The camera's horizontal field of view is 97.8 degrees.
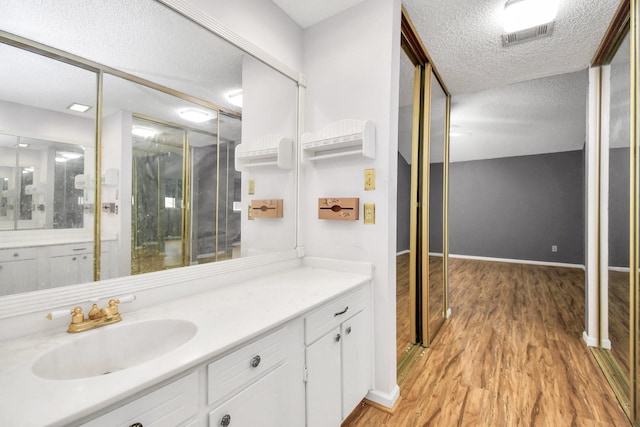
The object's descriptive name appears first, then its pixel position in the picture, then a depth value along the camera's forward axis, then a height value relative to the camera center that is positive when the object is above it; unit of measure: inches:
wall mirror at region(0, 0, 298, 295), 37.8 +11.2
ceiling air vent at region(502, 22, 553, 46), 80.1 +53.5
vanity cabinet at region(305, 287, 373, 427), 51.0 -30.0
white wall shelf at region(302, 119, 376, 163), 67.0 +18.3
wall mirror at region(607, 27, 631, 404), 73.6 +0.2
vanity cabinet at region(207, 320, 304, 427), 35.0 -24.4
